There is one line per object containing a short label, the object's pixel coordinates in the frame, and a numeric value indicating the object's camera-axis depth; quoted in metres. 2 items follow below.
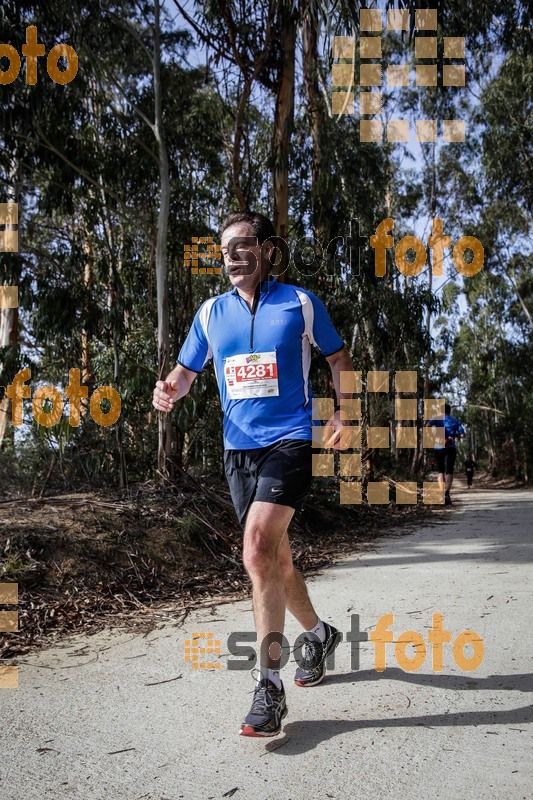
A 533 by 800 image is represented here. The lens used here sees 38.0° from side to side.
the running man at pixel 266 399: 2.91
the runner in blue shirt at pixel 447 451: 12.70
